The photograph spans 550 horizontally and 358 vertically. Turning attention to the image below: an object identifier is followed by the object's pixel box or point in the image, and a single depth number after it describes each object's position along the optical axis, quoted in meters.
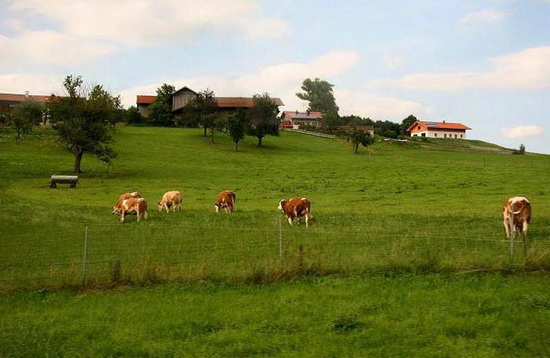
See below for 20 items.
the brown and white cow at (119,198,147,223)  25.12
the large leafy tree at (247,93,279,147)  79.69
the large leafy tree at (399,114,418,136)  146.14
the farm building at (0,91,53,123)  130.54
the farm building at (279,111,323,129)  141.95
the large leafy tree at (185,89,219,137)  85.94
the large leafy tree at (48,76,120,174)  48.31
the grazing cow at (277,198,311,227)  23.39
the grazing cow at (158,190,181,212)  28.70
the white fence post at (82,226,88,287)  11.52
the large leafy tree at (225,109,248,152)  71.94
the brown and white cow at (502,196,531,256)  18.44
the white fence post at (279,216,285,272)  11.66
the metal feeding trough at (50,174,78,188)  39.31
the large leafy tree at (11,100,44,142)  67.00
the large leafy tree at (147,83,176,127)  104.62
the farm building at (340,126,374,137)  118.05
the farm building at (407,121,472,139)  147.62
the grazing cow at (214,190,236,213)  28.12
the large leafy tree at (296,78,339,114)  166.25
